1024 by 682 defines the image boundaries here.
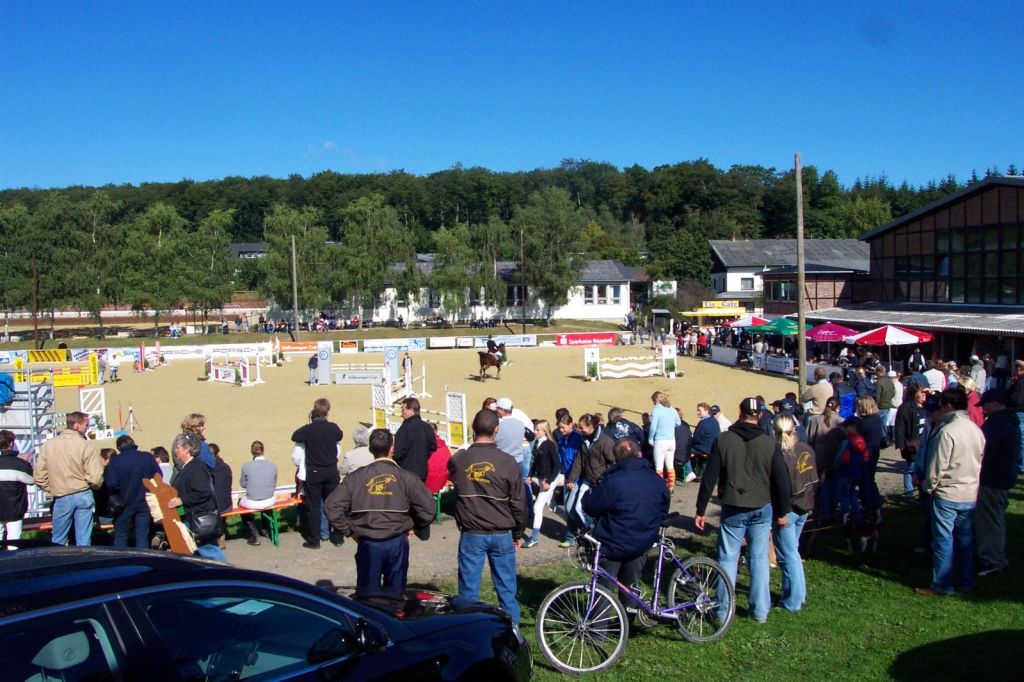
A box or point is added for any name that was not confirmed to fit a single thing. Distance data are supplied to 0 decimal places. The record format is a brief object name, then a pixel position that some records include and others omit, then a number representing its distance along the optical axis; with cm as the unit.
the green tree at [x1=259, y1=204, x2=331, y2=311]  6444
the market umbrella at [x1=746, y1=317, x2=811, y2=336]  3162
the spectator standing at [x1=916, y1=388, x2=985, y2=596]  654
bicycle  532
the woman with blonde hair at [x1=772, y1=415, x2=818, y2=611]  625
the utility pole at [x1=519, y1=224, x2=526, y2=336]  6394
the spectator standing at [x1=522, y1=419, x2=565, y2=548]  908
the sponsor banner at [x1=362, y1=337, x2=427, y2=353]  4997
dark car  265
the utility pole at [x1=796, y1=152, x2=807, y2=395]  2005
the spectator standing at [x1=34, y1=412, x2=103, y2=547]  793
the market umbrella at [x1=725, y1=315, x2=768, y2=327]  3738
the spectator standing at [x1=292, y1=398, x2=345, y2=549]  879
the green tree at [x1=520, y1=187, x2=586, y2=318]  6781
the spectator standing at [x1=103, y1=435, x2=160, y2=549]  790
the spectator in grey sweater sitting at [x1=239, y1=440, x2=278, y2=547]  948
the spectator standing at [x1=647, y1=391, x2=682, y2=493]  1139
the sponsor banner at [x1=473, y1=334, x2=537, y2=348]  5153
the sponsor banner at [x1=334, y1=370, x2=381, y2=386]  3000
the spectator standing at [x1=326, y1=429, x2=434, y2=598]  566
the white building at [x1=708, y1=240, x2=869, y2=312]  6706
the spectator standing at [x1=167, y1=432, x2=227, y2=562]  724
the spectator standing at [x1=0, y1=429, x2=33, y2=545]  784
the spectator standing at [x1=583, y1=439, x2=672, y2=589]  552
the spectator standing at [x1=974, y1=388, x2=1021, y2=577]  677
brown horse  3161
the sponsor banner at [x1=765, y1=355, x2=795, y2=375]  3150
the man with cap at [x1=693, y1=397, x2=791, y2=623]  597
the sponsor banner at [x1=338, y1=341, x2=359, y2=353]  4928
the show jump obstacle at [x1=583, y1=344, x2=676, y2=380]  3123
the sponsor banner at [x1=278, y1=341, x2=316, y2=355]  4462
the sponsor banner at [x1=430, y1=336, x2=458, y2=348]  5119
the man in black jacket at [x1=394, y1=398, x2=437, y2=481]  854
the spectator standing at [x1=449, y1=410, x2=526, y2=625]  566
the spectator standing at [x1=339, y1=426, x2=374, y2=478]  789
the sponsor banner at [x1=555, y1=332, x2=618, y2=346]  5175
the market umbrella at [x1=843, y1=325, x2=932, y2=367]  2705
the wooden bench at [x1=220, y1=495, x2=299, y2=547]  931
